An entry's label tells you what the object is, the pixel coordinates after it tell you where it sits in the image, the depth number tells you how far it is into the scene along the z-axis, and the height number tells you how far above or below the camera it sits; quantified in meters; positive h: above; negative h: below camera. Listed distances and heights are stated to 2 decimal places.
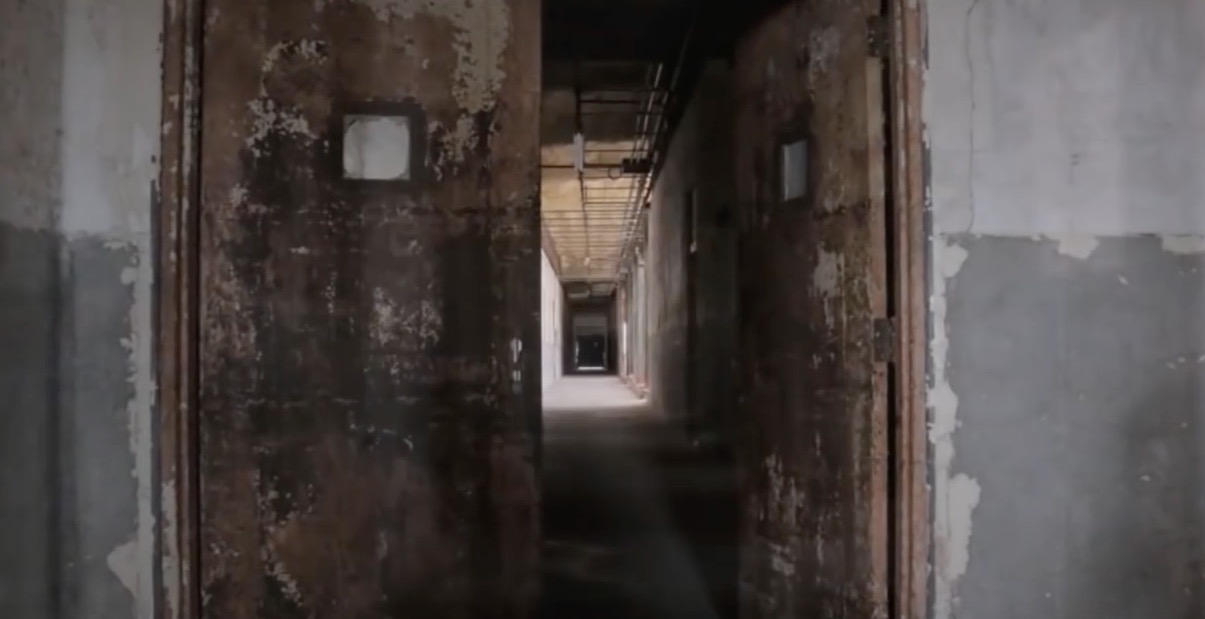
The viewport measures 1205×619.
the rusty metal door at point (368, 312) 2.95 +0.08
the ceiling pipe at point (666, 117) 6.17 +1.98
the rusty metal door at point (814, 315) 2.93 +0.07
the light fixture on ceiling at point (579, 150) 8.72 +1.71
